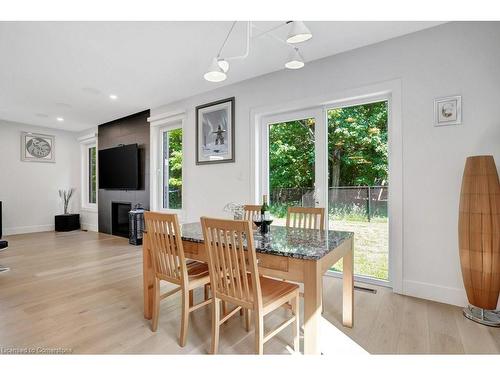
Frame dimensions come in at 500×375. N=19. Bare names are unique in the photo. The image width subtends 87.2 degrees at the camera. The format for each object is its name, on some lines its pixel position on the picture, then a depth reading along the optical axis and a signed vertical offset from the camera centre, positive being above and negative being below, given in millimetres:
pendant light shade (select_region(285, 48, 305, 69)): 1989 +961
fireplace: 5553 -671
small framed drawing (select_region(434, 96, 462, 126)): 2264 +658
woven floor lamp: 1933 -375
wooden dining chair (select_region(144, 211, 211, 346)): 1763 -541
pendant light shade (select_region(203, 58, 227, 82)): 1982 +874
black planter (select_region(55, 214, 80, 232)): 6230 -834
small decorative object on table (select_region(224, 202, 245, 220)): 2186 -211
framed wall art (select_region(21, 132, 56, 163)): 5984 +956
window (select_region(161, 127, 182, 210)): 4672 +355
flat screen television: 5148 +410
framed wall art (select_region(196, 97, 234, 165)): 3730 +814
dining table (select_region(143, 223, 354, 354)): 1400 -443
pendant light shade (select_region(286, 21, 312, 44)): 1652 +975
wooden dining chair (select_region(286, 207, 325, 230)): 2336 -290
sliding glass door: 3121 +327
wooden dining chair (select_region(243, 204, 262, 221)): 2532 -234
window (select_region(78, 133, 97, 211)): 6668 +351
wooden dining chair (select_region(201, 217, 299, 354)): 1432 -555
